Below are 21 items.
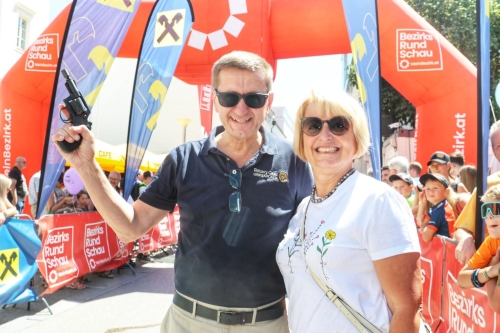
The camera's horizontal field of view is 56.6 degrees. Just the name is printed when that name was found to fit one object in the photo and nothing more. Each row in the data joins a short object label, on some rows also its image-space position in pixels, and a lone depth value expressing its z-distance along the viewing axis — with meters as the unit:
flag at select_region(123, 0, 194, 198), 7.31
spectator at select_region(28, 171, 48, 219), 8.23
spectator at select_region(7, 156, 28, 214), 8.78
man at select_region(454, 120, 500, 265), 3.40
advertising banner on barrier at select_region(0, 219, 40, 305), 4.88
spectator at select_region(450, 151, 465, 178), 6.43
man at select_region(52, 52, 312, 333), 1.96
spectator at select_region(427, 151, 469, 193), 5.68
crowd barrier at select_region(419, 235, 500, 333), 3.11
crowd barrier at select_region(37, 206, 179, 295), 5.67
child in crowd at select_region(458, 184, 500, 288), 2.93
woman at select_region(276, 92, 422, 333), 1.45
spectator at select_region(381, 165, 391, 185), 8.12
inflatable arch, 6.94
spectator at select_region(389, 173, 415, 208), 6.51
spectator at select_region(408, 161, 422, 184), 7.29
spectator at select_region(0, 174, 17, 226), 5.90
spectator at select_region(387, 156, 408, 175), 7.17
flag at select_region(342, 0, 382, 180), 6.16
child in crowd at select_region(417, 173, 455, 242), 4.66
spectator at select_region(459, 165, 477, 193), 4.97
